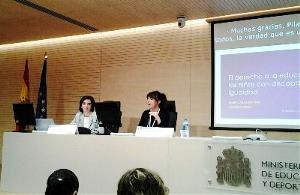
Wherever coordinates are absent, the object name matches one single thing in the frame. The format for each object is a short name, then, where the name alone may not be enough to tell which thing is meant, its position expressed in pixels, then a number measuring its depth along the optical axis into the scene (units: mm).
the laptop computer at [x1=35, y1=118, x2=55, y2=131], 4402
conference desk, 2389
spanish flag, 6332
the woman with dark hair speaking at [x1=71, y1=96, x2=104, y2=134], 4379
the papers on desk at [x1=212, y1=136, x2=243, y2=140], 2592
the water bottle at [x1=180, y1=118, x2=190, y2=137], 3088
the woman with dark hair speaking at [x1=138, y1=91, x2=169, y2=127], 4047
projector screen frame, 4857
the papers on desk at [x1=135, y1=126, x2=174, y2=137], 2959
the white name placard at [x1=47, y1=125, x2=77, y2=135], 3455
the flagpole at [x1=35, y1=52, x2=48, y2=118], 6047
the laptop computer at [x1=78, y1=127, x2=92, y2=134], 3510
